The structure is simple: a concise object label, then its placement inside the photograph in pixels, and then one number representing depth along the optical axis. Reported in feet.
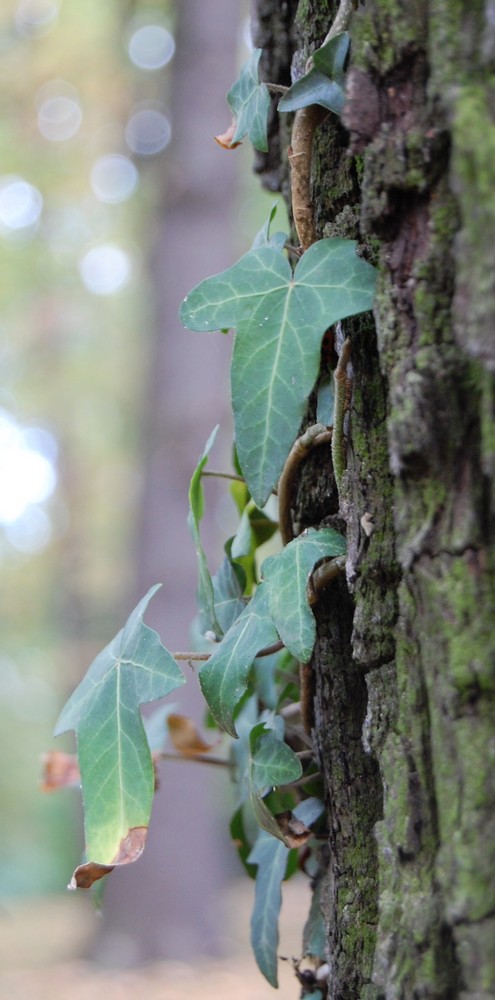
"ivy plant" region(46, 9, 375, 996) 1.97
